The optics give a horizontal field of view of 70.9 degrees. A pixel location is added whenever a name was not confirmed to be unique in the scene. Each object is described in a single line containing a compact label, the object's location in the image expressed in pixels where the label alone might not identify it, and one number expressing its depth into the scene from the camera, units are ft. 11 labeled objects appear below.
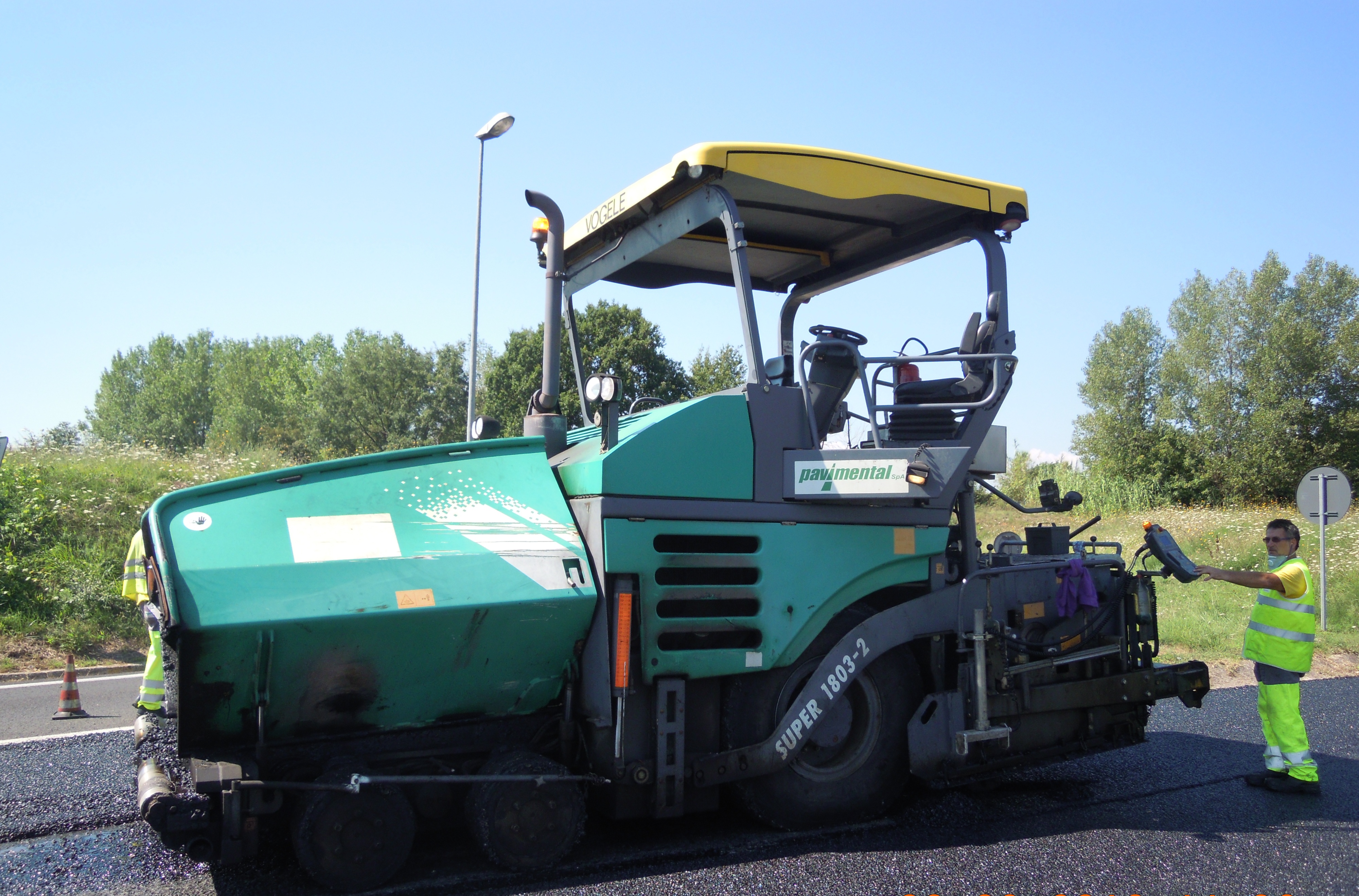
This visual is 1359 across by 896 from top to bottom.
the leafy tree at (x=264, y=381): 172.45
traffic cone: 23.15
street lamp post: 45.85
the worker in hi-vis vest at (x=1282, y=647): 16.65
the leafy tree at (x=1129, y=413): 128.77
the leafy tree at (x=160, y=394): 185.88
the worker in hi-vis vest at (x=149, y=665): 17.90
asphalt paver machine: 10.71
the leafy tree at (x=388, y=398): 129.29
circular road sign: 37.06
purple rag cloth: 16.48
